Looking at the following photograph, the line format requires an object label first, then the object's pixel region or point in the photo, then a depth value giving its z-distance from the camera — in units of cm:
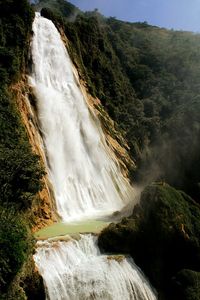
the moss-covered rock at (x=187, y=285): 1819
